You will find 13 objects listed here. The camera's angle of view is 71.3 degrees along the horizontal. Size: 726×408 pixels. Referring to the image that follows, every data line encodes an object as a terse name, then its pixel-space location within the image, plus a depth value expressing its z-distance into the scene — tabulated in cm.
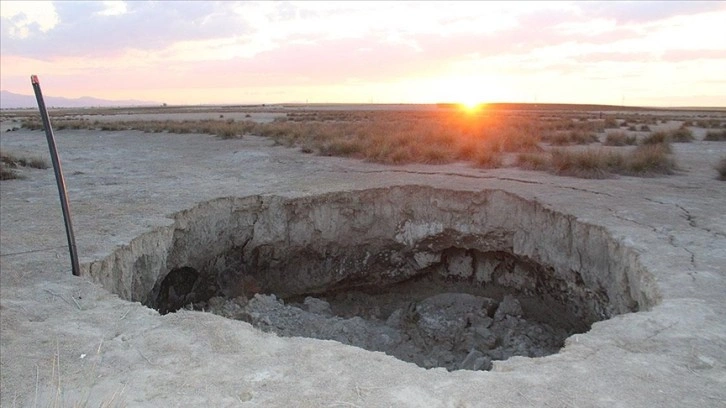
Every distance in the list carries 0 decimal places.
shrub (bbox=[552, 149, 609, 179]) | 1099
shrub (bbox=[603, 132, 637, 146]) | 1798
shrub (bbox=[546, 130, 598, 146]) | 1847
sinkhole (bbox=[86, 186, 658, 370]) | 726
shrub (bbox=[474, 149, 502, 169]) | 1217
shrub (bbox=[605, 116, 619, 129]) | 2800
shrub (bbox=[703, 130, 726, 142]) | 1930
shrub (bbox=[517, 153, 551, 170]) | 1190
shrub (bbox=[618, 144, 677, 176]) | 1146
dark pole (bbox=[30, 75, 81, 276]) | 501
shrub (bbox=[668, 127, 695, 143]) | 1905
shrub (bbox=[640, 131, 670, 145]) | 1695
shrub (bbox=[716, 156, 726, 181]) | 1068
